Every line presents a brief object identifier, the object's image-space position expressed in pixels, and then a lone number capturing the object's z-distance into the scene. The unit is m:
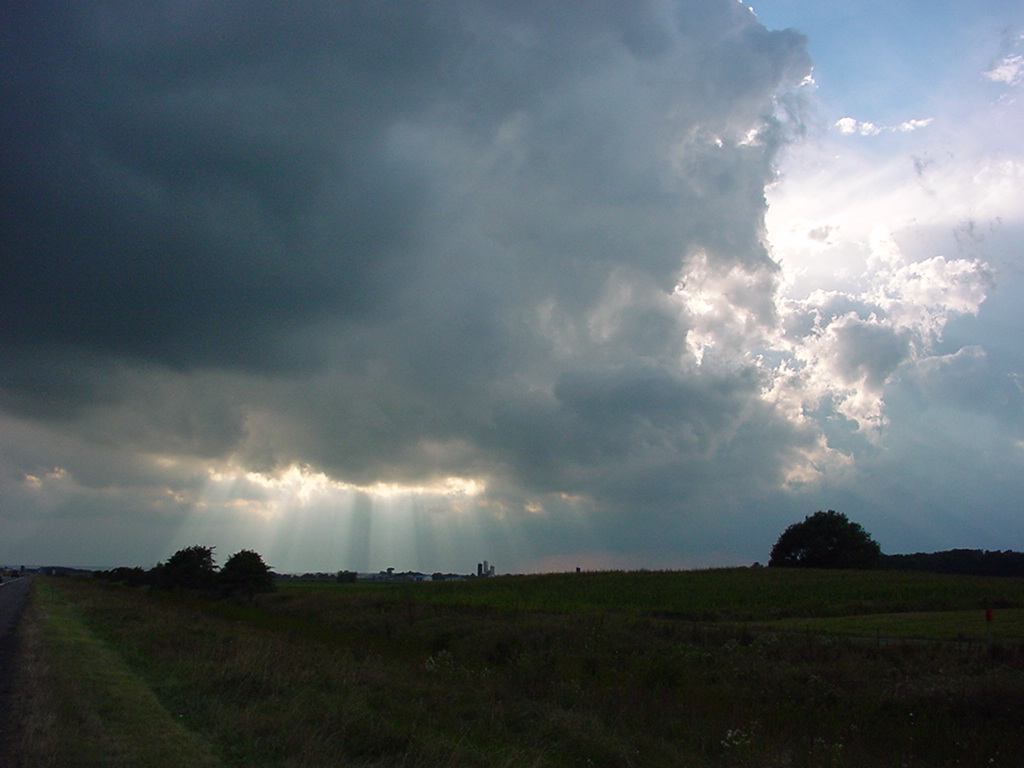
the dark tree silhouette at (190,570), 69.25
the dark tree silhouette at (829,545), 93.50
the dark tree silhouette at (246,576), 63.57
